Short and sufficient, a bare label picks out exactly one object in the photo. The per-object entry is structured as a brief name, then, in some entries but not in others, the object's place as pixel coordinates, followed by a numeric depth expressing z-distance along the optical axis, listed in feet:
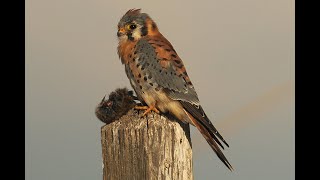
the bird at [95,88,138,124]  25.50
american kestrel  29.68
